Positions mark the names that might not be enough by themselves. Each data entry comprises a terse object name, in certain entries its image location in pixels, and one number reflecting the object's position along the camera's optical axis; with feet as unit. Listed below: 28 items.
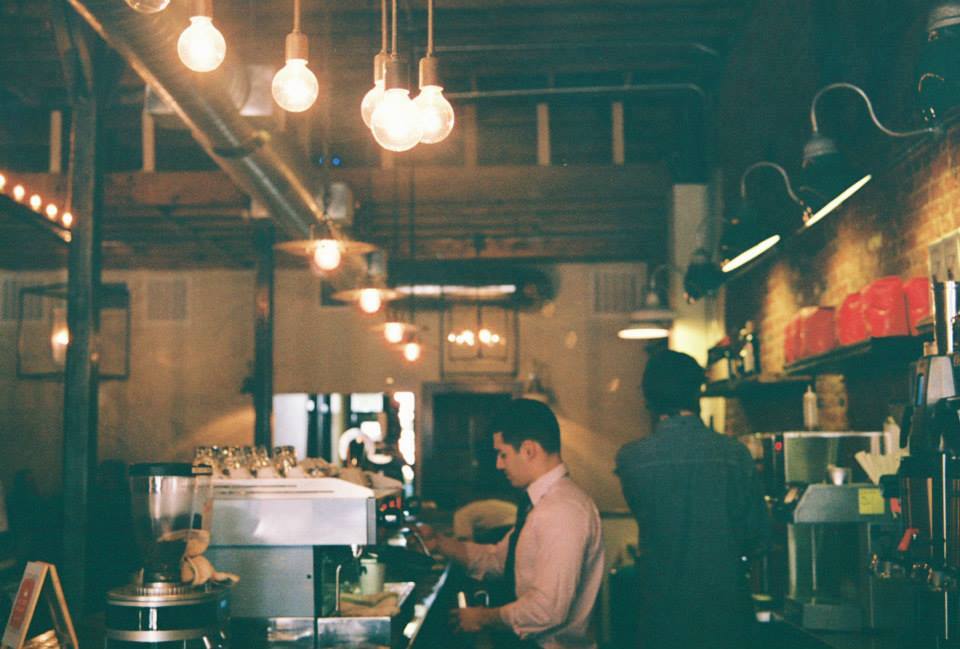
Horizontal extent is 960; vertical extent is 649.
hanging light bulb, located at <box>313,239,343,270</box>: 17.31
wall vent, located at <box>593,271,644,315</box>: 40.14
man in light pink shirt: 10.41
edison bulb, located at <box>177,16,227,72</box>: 8.77
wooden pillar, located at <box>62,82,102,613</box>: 16.19
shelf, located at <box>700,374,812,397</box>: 20.16
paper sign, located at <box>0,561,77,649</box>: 8.25
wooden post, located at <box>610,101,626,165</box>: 31.22
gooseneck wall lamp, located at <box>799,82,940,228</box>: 14.19
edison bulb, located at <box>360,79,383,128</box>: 9.78
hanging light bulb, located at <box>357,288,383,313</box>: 22.33
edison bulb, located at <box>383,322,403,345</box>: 27.48
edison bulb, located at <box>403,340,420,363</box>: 32.12
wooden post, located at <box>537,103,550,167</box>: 31.45
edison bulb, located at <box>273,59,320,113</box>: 9.56
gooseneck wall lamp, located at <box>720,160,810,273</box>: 19.44
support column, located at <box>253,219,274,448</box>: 29.53
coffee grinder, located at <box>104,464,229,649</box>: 8.38
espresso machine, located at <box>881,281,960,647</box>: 8.48
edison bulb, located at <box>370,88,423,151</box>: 8.55
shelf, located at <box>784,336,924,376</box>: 13.51
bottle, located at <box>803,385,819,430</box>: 16.97
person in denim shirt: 10.32
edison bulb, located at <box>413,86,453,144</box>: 8.95
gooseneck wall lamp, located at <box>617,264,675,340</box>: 26.00
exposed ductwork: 11.85
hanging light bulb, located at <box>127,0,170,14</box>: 7.79
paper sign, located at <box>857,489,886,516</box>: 13.46
